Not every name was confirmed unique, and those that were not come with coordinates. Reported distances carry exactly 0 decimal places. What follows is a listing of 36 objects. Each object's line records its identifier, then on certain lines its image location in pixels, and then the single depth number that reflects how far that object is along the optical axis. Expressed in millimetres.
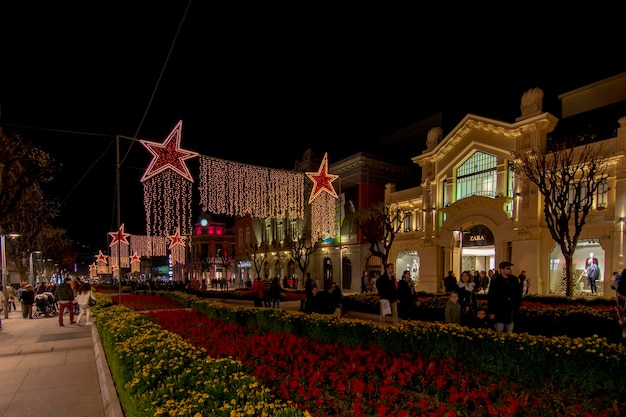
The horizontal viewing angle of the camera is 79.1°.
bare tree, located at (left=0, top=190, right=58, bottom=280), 27938
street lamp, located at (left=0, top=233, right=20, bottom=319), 19188
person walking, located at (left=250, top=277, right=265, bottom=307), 17969
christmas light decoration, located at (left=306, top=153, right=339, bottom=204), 13570
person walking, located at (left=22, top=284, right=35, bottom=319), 18969
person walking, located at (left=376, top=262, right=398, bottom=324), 11398
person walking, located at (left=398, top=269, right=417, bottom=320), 11891
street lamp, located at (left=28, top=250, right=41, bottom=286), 33894
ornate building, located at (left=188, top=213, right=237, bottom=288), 82894
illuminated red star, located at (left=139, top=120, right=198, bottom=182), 10162
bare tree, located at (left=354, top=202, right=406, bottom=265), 26312
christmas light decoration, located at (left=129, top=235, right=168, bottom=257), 44219
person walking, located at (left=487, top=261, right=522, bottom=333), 7602
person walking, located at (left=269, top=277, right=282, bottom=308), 18828
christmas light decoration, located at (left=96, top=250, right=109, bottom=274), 44656
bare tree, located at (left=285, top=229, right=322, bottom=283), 38312
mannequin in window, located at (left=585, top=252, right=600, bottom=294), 22031
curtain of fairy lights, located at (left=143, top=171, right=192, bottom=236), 19094
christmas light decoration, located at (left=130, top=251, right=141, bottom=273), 44250
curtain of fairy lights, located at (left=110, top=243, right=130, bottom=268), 46322
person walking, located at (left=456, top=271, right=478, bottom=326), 8797
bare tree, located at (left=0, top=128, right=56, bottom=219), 12781
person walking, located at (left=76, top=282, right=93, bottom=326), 16922
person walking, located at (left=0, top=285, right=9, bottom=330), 18600
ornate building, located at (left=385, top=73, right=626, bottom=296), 21391
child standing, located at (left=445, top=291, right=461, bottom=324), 8852
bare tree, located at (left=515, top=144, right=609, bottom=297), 17156
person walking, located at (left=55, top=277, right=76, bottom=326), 15203
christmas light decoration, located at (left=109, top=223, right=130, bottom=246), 21352
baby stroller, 20031
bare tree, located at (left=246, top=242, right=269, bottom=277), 53469
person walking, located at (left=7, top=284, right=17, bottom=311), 23883
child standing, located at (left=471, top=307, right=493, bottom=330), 8203
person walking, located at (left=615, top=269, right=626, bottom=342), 6406
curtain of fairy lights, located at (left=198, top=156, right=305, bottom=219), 15922
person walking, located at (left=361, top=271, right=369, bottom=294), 32438
